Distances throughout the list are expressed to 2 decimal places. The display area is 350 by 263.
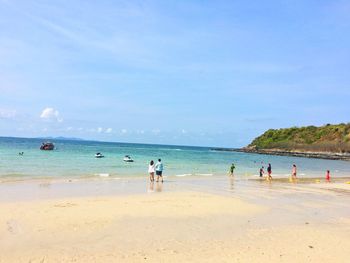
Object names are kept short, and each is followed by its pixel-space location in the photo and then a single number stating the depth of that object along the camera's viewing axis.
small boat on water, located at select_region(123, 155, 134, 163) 59.33
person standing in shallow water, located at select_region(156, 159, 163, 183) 29.89
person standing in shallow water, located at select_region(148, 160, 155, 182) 30.05
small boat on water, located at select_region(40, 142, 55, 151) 89.88
